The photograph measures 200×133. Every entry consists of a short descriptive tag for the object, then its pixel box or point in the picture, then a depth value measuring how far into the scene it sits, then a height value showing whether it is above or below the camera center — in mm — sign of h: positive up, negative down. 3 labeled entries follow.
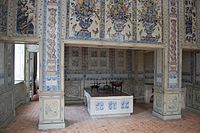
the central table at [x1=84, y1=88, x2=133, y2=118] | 4938 -1189
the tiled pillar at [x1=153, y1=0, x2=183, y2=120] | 4809 -70
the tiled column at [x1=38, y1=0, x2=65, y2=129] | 4035 -13
